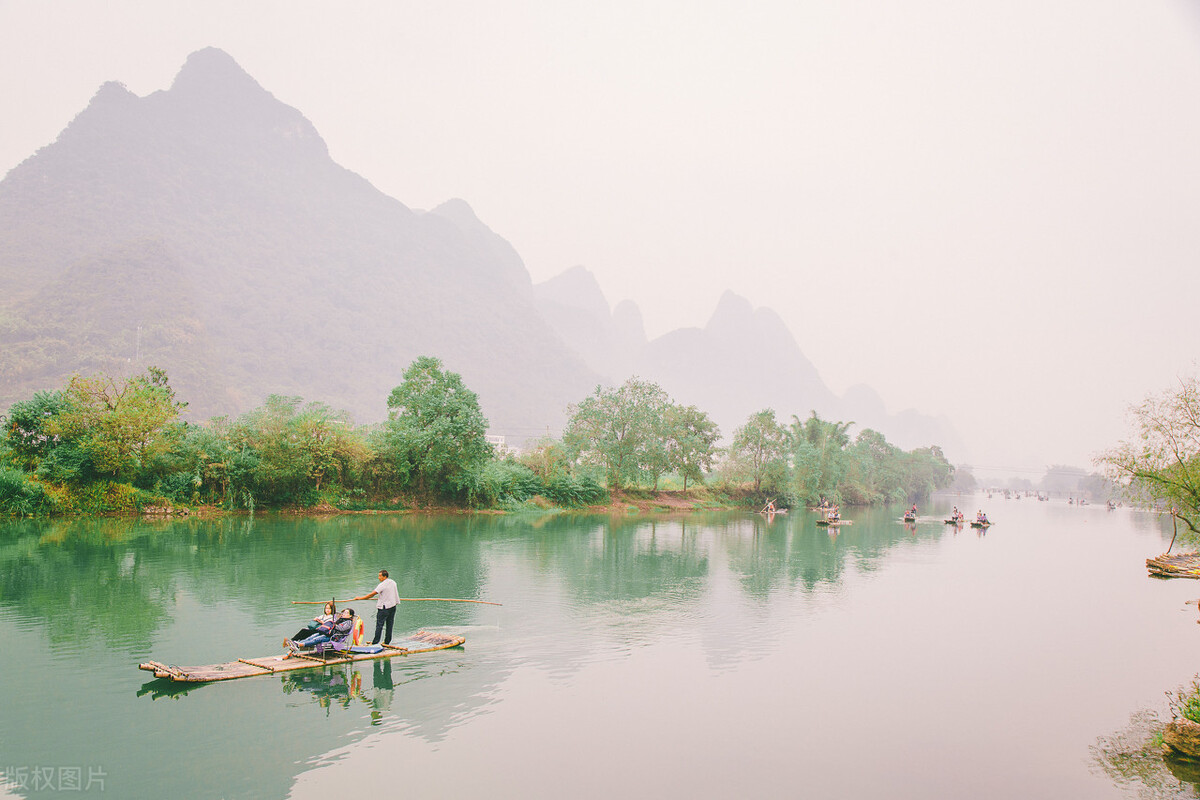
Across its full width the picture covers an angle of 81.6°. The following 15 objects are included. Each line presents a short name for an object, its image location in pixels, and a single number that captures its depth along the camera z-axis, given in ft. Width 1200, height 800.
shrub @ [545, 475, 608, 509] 230.27
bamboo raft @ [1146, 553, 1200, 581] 123.85
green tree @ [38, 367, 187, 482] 137.18
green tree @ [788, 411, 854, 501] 294.66
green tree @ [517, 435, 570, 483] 231.50
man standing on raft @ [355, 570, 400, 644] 57.62
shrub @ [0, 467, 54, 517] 130.82
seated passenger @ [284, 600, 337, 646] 54.03
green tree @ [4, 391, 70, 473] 135.54
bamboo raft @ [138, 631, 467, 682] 45.96
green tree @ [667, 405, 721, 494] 256.73
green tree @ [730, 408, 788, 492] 277.44
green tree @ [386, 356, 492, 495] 184.96
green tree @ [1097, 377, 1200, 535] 78.48
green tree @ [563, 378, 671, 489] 246.06
